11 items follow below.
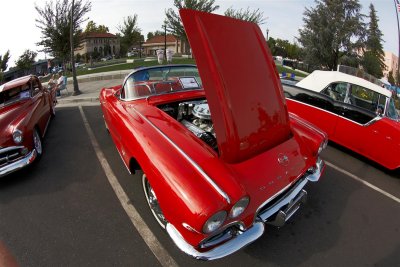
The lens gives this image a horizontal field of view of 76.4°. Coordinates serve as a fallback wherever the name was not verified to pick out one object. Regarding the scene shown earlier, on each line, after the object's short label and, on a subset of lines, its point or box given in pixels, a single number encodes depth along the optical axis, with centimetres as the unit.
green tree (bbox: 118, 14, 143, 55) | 3159
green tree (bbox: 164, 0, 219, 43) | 2259
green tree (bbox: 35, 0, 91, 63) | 1366
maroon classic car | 370
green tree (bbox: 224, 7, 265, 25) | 2662
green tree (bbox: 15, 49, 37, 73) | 3117
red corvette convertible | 204
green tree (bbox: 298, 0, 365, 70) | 2517
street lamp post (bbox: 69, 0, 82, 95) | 1116
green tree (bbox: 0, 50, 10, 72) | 2823
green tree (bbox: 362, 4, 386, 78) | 2522
